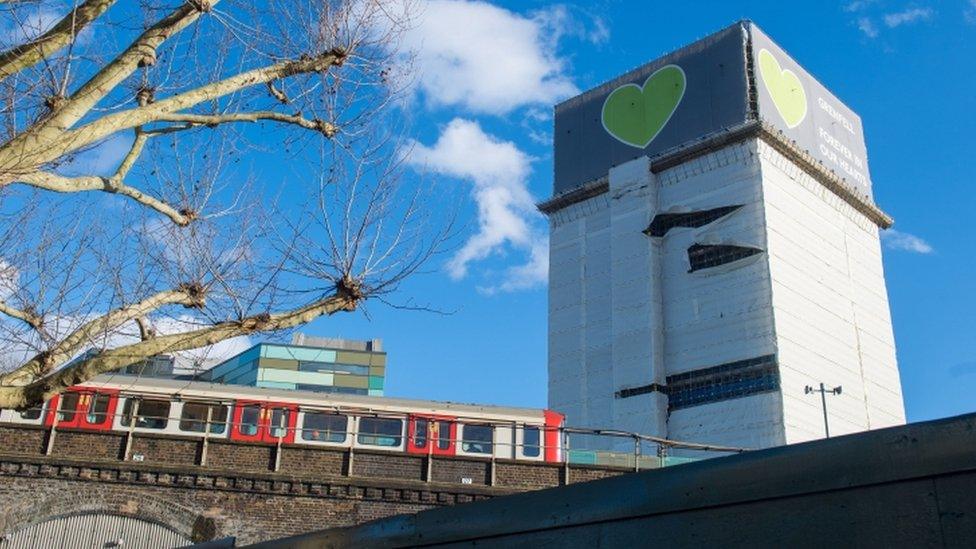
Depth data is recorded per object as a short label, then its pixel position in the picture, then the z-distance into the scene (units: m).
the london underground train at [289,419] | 20.03
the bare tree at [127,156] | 6.25
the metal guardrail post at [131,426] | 18.80
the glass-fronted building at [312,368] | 75.81
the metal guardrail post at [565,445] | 20.14
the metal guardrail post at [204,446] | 18.91
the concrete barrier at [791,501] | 2.87
